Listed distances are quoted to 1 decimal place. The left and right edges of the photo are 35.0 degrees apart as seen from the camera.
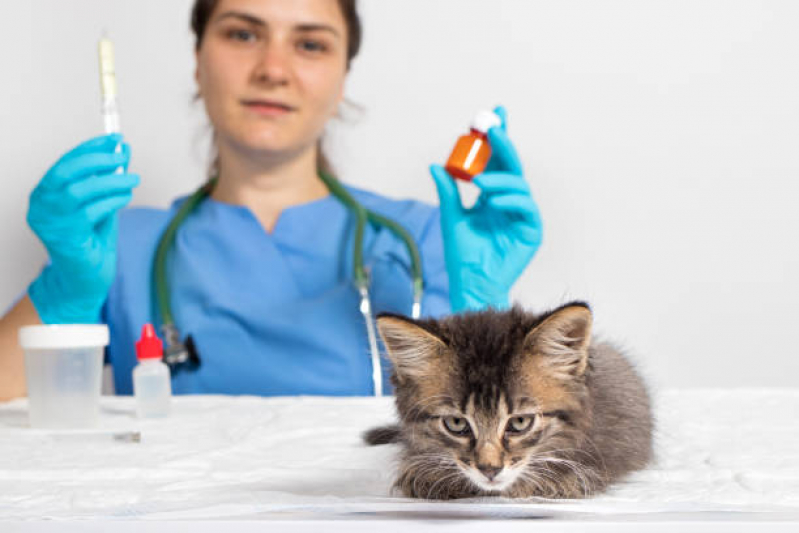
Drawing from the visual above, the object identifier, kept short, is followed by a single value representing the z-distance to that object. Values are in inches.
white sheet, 22.5
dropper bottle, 31.1
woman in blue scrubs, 35.7
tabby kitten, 23.1
